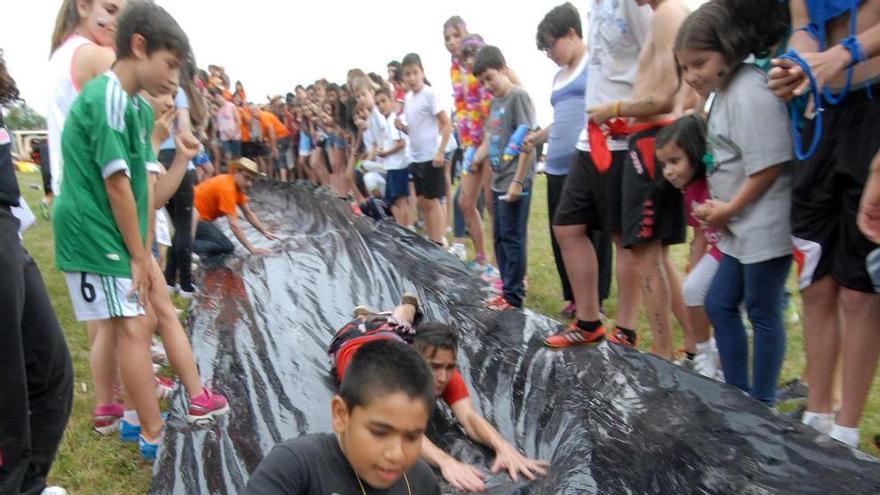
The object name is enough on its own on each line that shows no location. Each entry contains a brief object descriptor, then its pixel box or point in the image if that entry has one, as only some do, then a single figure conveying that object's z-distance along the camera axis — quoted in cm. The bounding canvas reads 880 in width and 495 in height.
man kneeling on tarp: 548
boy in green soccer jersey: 216
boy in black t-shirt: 141
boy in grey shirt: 389
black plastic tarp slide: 183
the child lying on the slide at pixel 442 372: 213
